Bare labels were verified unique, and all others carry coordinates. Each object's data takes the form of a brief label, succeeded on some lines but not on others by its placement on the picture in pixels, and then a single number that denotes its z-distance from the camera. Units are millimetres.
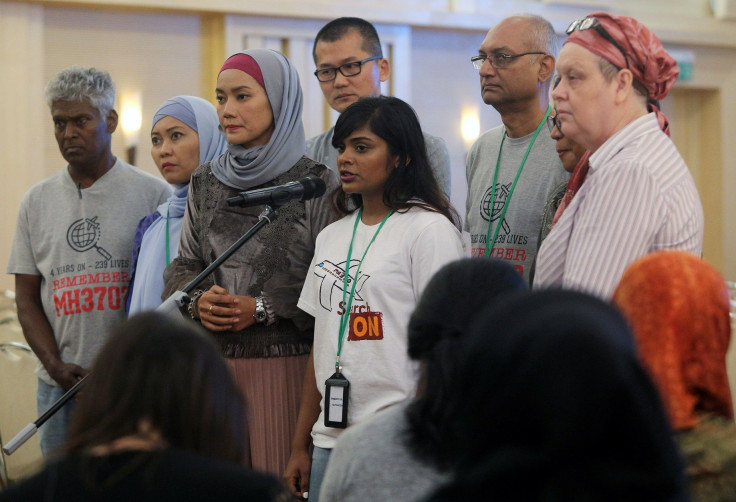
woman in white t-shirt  5266
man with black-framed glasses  7559
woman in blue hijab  6891
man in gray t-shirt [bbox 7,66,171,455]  7312
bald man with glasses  6230
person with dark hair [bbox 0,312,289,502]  2637
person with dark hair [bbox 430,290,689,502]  2199
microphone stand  5180
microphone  5418
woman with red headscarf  4316
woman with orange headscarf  3068
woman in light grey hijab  5883
